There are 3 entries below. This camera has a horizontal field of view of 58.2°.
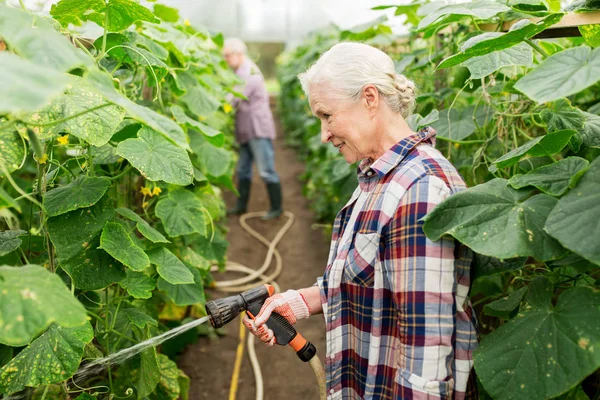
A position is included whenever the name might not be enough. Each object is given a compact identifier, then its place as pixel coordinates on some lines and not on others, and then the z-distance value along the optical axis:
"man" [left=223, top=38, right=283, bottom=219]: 5.10
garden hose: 2.56
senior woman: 1.20
